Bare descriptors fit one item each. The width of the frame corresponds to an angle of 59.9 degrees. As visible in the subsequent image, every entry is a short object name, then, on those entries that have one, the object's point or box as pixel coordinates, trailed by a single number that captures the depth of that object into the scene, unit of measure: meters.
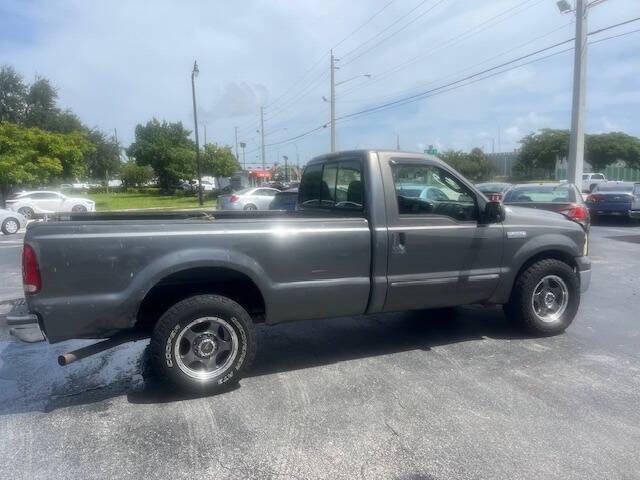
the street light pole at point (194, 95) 31.39
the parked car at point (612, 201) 17.81
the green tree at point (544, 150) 55.81
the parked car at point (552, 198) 10.36
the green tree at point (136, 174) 66.06
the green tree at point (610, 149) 53.53
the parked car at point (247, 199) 24.56
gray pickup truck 4.05
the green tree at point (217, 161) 46.81
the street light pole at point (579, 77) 18.62
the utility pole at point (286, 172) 67.38
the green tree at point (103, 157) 63.19
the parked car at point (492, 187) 24.08
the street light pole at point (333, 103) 35.91
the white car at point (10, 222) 19.00
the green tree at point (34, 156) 29.03
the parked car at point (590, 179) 35.90
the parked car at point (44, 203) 25.00
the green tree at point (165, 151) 50.75
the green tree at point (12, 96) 49.62
